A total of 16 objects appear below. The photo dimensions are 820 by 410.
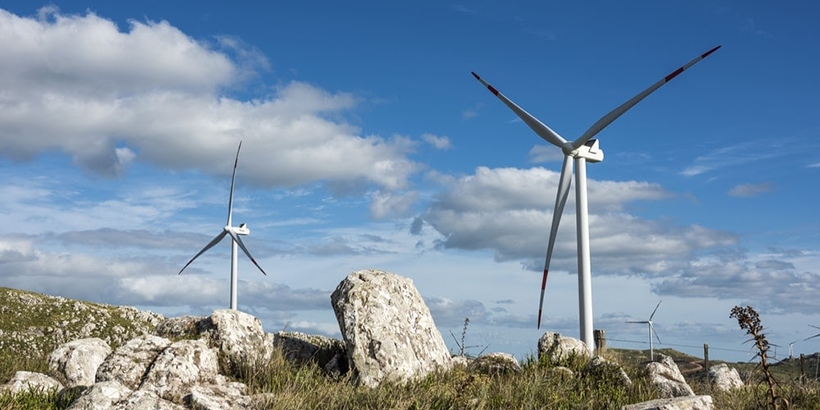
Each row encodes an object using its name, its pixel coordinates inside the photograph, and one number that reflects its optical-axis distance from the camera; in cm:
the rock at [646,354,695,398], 1931
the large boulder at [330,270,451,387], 1786
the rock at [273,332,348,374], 1969
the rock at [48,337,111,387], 1994
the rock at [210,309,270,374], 1806
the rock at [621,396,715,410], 1406
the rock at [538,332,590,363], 2169
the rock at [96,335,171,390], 1573
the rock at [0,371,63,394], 1688
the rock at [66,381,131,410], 1274
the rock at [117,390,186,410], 1269
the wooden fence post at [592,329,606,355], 2745
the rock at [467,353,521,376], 2019
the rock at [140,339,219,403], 1530
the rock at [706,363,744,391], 2377
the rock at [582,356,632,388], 1930
